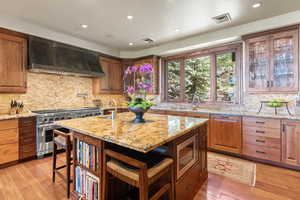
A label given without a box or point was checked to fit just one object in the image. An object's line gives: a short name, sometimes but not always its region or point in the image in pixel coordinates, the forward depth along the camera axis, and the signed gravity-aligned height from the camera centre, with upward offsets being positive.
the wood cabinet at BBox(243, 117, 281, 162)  2.67 -0.76
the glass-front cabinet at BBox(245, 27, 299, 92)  2.79 +0.76
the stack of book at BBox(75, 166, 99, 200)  1.55 -0.96
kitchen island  1.30 -0.43
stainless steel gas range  3.02 -0.60
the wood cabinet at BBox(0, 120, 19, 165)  2.63 -0.78
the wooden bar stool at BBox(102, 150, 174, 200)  1.13 -0.63
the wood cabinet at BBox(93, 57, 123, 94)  4.63 +0.66
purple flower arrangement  1.88 +0.09
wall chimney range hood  3.14 +0.98
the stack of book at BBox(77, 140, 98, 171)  1.55 -0.63
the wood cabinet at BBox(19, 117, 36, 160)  2.84 -0.77
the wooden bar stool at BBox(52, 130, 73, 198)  1.88 -0.63
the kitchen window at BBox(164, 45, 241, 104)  3.77 +0.67
